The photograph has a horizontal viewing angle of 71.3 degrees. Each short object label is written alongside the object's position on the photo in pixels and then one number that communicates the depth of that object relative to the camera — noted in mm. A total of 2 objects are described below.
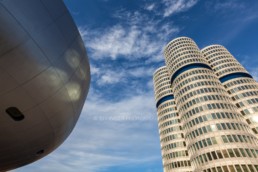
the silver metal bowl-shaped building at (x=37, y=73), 4996
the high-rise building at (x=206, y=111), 45156
